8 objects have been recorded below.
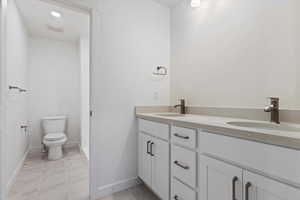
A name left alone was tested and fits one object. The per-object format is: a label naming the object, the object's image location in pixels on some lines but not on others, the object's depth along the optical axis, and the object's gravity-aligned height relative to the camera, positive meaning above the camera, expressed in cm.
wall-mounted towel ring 209 +37
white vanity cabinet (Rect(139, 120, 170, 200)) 139 -59
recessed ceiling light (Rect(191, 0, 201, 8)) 172 +105
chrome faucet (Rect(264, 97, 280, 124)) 111 -8
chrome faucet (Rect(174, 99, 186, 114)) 194 -10
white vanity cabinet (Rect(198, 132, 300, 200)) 65 -36
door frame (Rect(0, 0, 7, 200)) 117 +10
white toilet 267 -68
